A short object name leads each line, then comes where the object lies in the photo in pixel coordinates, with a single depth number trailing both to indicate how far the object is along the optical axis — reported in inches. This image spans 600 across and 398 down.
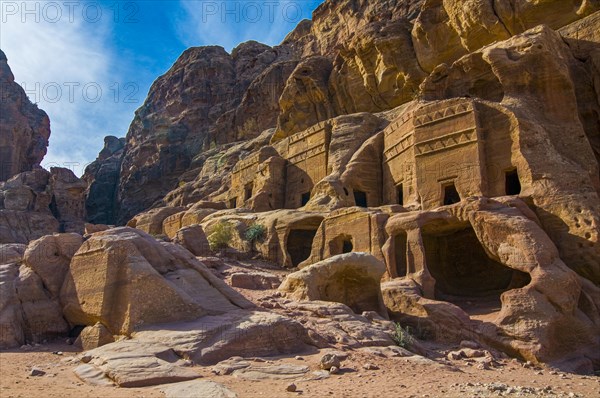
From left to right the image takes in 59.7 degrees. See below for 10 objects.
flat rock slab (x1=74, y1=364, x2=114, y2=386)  339.0
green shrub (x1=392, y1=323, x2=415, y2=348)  508.1
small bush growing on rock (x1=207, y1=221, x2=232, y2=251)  1043.3
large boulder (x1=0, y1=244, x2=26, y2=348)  457.7
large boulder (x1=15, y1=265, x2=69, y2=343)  483.5
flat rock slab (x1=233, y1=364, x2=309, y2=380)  359.9
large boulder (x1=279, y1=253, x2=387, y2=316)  619.5
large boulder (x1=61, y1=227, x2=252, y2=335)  453.7
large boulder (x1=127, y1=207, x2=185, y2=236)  1521.9
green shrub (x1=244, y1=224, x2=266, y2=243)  1103.6
